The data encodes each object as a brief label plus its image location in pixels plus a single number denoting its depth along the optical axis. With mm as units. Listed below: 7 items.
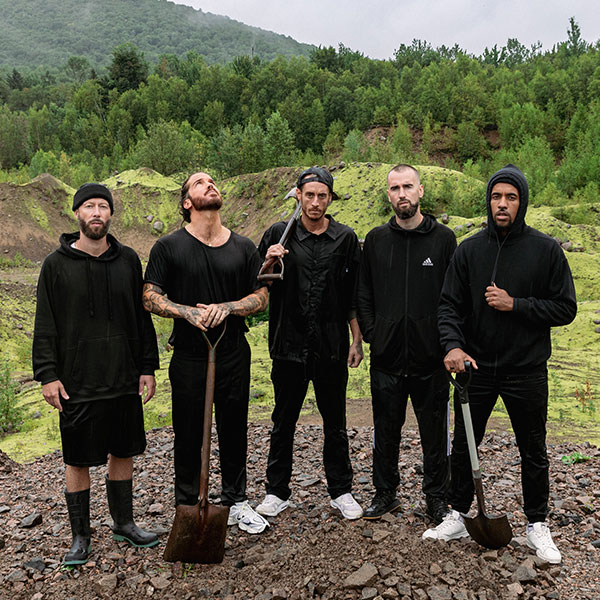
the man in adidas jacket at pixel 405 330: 3559
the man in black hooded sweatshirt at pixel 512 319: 3172
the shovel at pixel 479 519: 3188
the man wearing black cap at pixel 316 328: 3715
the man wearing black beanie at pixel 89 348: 3281
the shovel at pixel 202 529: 3170
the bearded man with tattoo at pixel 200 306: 3436
